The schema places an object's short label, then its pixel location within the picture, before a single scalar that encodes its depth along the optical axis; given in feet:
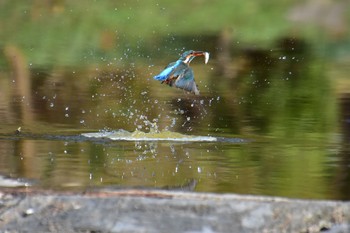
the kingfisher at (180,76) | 47.47
